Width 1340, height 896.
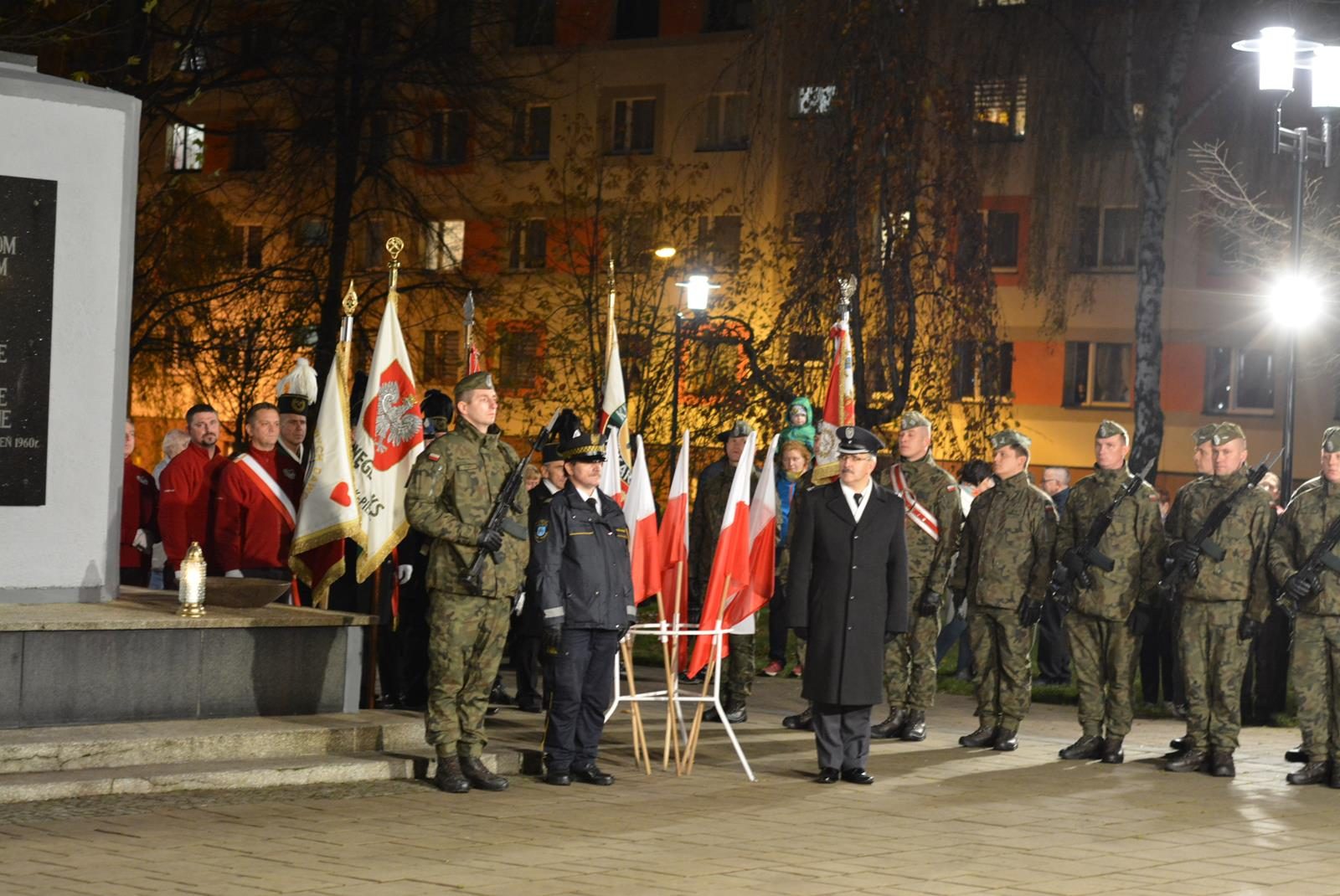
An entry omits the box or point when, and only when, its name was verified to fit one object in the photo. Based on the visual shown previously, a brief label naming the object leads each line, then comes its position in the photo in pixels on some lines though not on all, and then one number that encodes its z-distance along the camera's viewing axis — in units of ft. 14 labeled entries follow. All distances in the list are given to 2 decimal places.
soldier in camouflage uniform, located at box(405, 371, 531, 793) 35.68
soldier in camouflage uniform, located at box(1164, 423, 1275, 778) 41.06
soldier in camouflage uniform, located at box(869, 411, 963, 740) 45.21
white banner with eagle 42.04
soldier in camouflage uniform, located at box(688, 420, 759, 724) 49.06
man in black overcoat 38.22
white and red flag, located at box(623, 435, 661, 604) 40.75
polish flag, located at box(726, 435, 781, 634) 40.04
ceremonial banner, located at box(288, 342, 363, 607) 41.34
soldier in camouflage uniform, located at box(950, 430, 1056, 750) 43.80
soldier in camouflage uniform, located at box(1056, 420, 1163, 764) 42.32
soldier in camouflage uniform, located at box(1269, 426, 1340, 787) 40.34
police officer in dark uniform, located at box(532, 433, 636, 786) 36.70
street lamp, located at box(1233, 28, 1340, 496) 57.77
